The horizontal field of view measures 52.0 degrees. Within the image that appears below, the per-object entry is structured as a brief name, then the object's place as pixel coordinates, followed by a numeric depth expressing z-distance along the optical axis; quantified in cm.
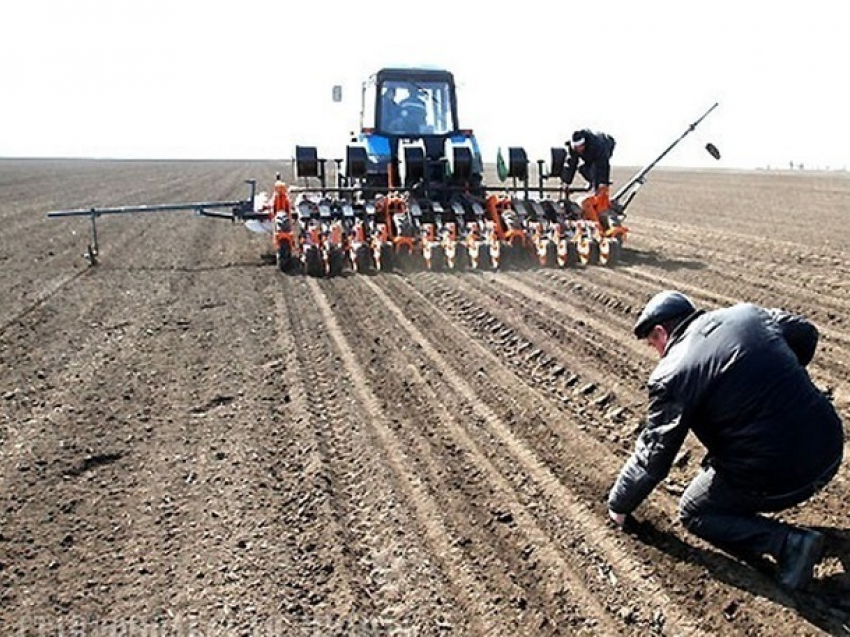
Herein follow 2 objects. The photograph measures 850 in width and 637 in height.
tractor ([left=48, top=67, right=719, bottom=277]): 1148
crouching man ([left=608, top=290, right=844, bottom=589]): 358
